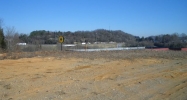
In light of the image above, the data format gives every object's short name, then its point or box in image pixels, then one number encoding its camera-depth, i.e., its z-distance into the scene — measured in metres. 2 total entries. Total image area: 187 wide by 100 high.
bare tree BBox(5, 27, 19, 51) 31.24
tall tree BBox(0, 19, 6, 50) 31.19
